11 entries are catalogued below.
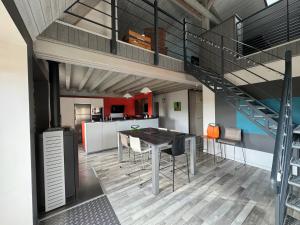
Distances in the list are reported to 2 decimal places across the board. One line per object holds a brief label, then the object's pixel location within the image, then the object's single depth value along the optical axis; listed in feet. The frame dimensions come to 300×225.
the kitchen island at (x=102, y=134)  14.71
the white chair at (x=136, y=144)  9.30
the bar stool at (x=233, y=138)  11.19
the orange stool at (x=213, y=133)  12.73
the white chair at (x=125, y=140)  10.82
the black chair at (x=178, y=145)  8.31
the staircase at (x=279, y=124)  4.07
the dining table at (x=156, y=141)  7.80
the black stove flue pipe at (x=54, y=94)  7.39
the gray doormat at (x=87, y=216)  5.90
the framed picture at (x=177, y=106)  22.56
